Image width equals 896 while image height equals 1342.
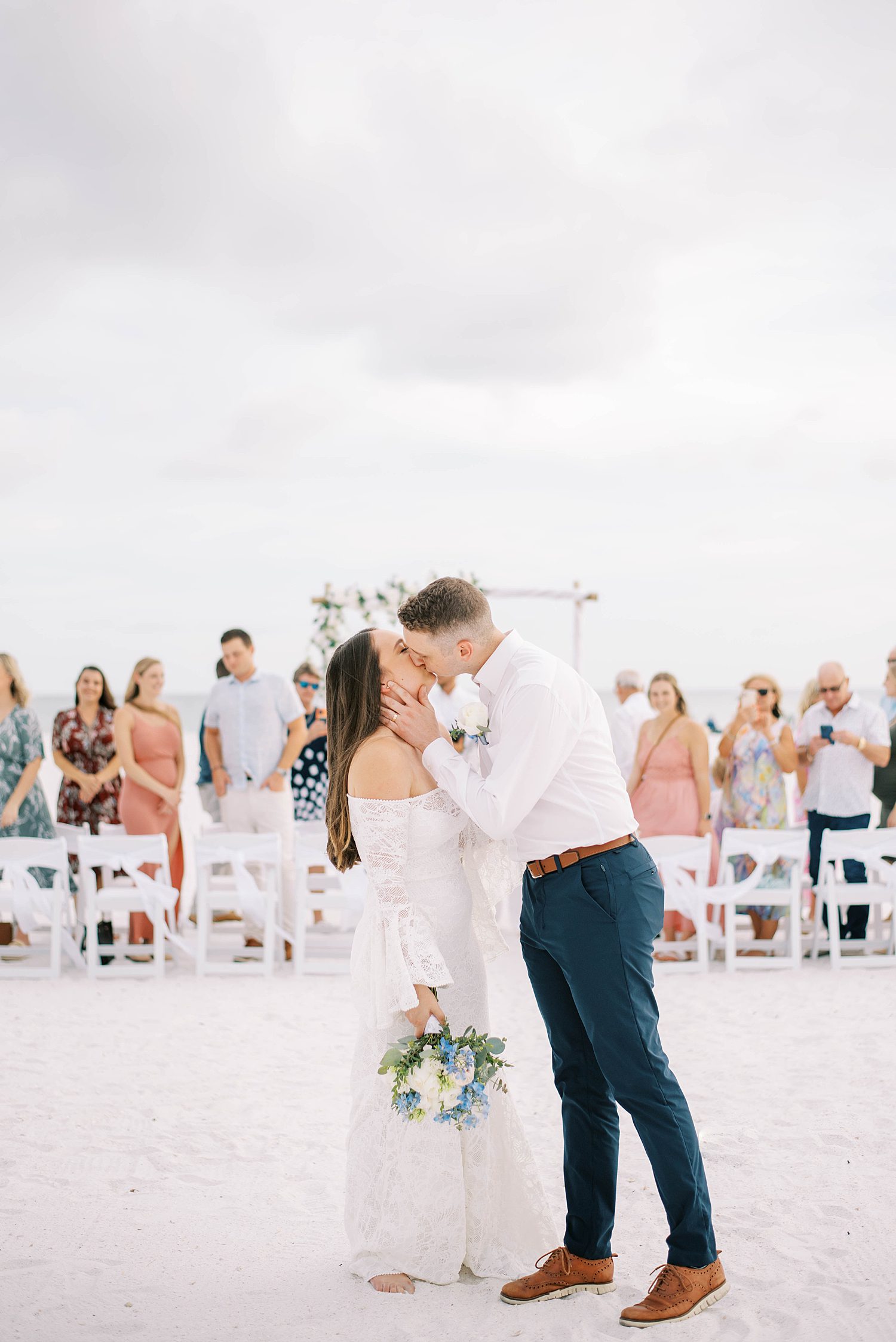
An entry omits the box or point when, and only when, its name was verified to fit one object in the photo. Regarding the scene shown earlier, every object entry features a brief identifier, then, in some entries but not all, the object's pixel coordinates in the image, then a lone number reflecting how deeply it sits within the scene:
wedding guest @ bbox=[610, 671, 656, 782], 9.37
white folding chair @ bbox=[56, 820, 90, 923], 7.66
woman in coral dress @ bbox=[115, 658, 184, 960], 7.45
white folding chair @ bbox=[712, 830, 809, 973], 6.98
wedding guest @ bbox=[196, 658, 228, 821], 8.68
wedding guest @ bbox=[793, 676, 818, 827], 8.05
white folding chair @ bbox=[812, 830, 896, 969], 7.00
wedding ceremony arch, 9.53
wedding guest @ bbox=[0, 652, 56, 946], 7.55
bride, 2.88
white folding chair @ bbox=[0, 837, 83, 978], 6.92
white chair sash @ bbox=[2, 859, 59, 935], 6.92
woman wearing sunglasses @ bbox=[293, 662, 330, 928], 8.88
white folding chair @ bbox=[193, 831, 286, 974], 7.04
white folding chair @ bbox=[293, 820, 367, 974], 6.98
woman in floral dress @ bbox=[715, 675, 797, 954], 7.57
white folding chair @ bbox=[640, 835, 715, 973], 6.95
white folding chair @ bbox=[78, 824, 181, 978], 6.97
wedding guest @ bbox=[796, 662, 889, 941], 7.55
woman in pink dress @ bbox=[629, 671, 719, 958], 7.61
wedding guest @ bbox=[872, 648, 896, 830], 7.95
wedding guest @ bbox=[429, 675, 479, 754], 7.70
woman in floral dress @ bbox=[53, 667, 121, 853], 7.72
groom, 2.63
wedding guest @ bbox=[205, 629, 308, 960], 7.68
